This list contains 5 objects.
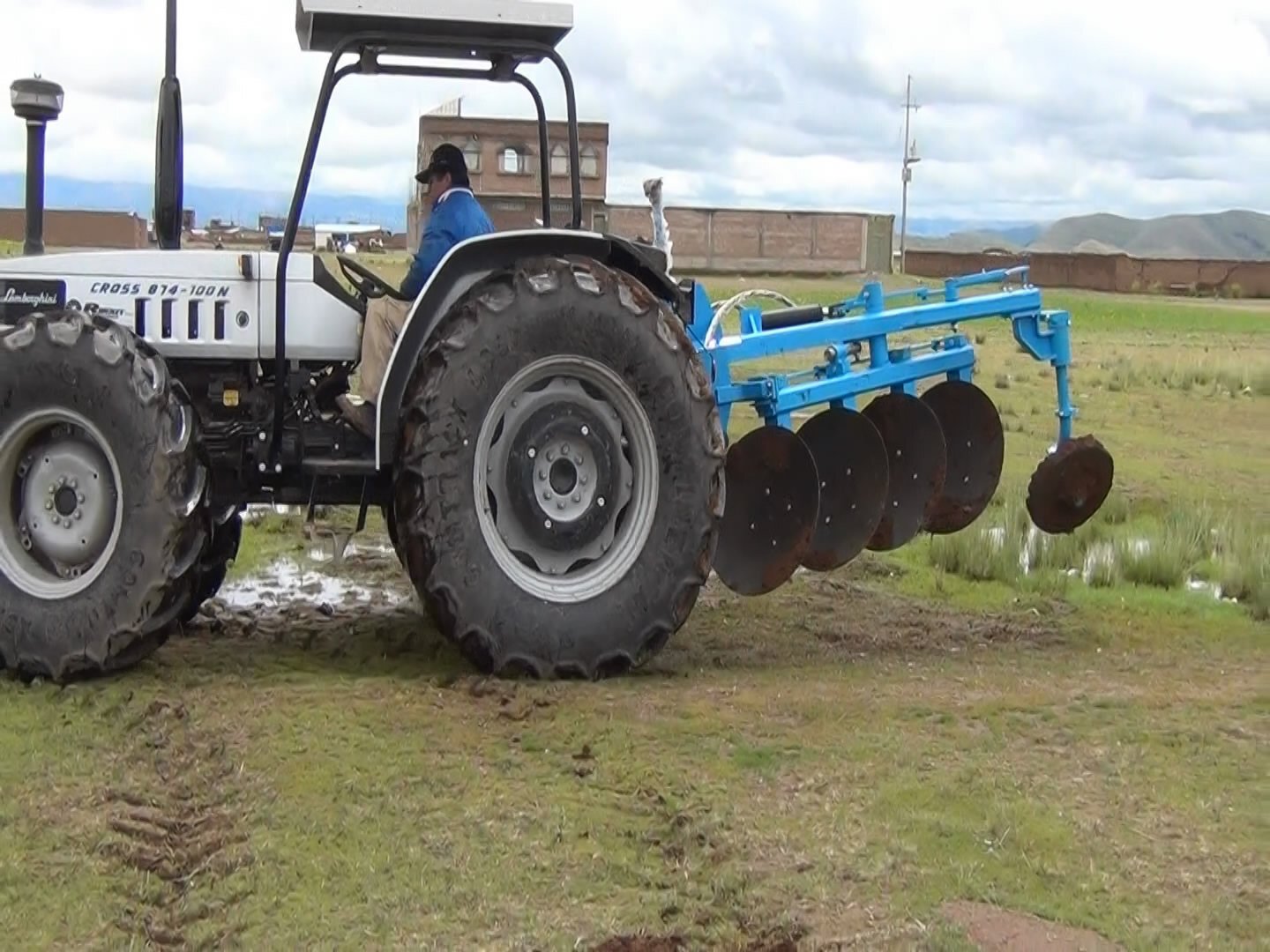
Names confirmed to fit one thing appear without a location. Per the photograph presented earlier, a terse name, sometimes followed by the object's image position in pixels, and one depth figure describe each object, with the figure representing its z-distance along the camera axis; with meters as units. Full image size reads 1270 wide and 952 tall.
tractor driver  6.09
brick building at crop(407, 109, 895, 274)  46.44
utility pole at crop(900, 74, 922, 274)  56.06
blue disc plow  6.79
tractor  5.73
